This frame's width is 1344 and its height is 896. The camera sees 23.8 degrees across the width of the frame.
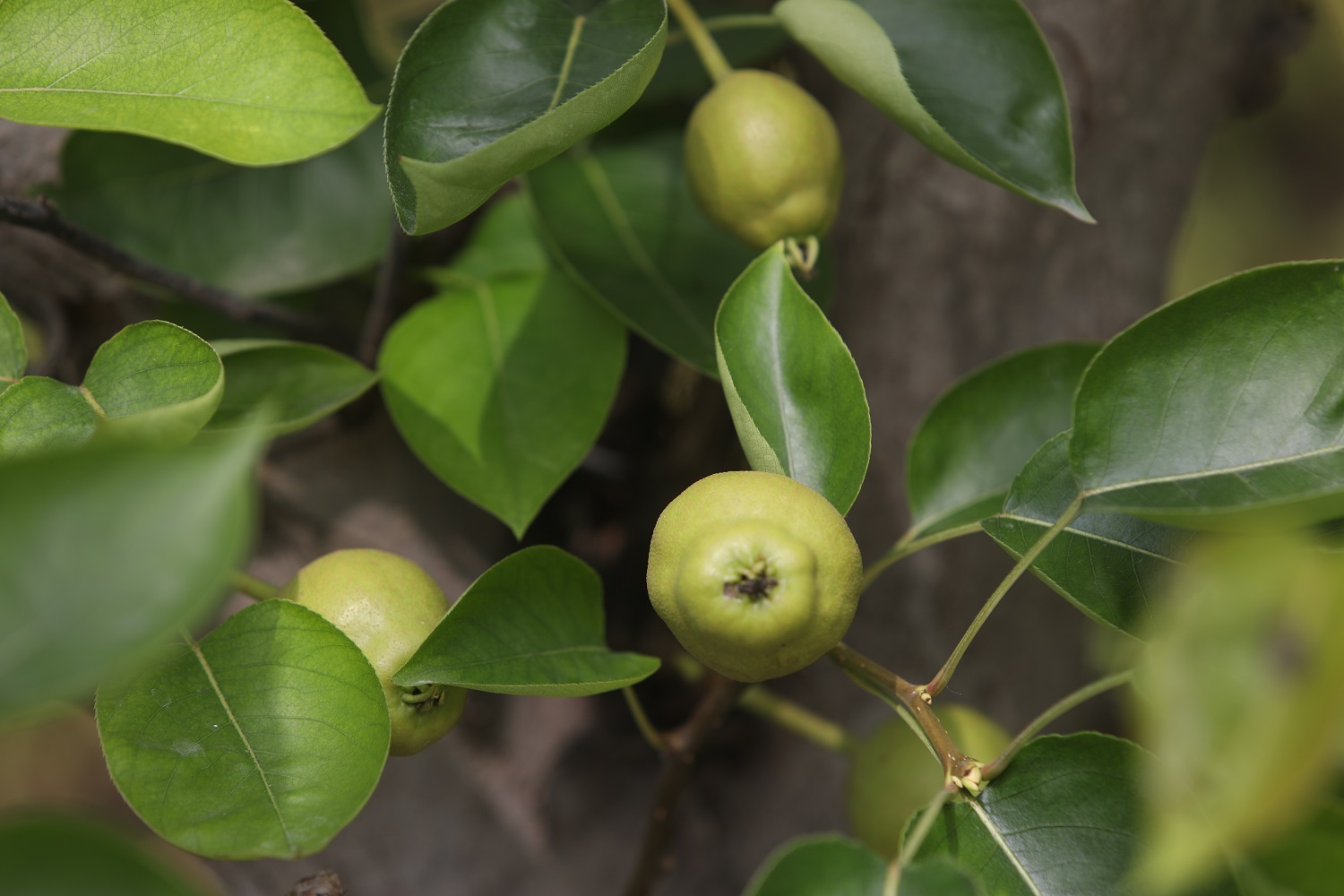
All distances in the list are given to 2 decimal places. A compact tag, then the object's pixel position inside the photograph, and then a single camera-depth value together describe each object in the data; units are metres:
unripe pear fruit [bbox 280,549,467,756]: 0.51
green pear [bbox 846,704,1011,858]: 0.55
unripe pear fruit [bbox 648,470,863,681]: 0.48
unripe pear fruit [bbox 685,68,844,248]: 0.54
